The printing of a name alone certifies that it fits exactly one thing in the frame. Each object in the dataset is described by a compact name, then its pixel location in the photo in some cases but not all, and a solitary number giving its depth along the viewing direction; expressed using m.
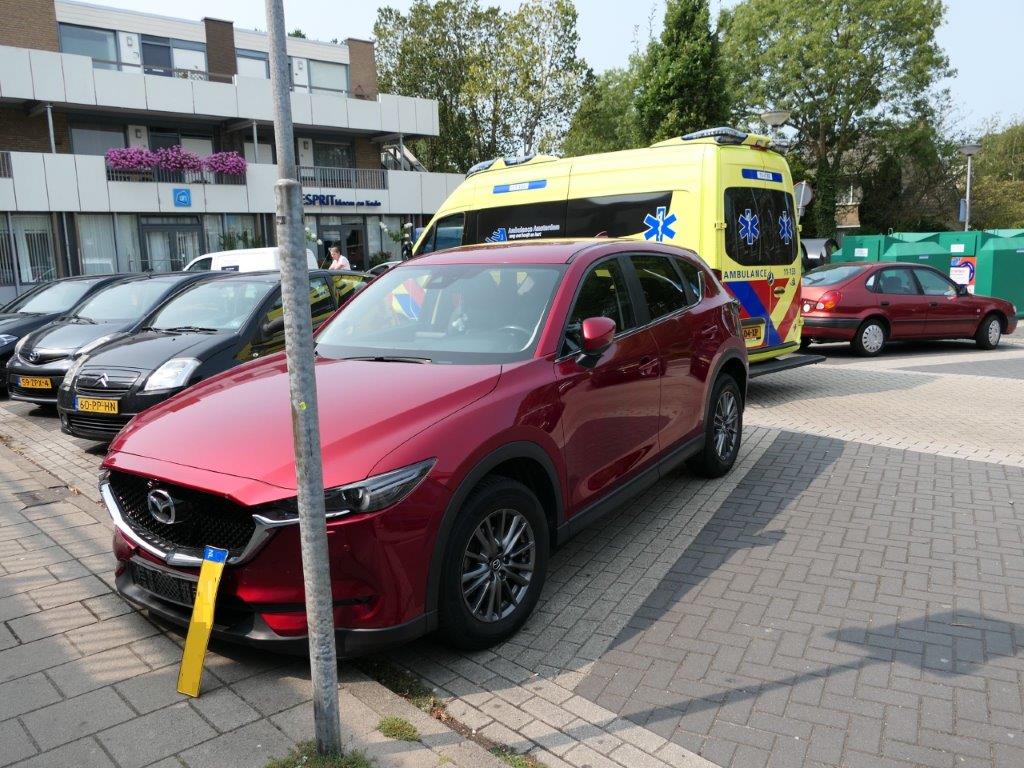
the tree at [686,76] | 24.75
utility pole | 2.32
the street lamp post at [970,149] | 24.53
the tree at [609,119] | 39.71
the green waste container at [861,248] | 21.02
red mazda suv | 2.97
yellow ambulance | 8.19
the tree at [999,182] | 42.25
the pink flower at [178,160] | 26.00
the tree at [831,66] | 36.28
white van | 13.59
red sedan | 12.71
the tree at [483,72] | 34.75
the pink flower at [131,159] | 25.00
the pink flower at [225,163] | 27.06
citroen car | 6.59
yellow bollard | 2.97
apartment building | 24.20
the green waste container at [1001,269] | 18.02
